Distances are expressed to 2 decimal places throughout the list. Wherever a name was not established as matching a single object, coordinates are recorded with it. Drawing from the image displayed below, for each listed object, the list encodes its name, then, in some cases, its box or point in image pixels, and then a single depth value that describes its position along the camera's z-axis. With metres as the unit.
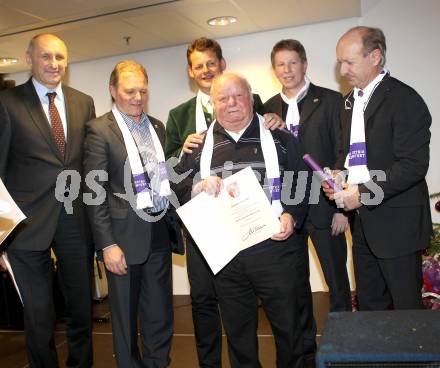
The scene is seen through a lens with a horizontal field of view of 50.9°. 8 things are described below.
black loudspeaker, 1.28
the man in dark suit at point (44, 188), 2.55
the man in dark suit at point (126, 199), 2.46
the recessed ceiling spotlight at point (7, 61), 4.48
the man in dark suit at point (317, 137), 2.75
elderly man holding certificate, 2.22
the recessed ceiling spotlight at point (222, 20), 3.72
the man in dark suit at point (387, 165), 2.11
